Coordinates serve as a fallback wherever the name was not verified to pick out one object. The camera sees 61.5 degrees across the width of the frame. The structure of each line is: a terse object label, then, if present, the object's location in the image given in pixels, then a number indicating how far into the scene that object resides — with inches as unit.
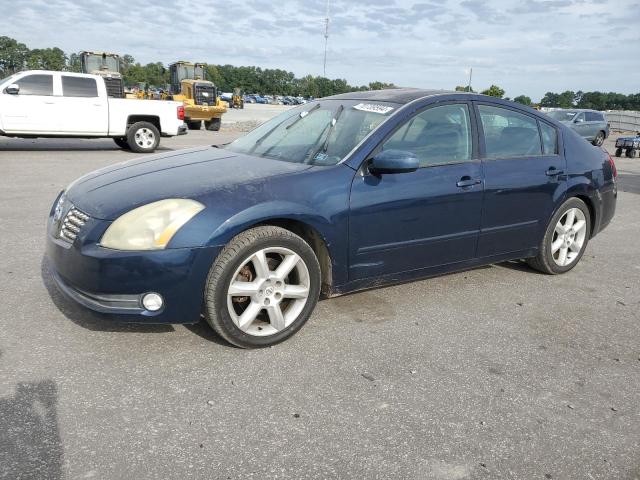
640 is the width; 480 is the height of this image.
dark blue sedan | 115.9
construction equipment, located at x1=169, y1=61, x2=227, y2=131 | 917.2
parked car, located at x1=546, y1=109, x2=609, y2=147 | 912.9
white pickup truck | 475.2
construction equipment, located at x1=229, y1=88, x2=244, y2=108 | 2092.4
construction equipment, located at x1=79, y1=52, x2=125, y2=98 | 815.7
